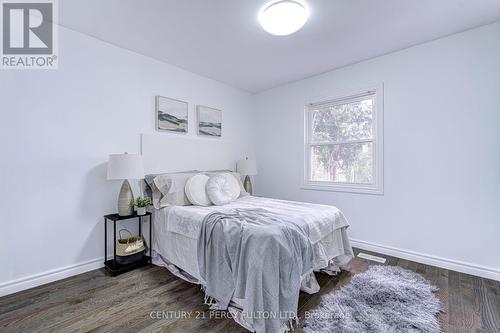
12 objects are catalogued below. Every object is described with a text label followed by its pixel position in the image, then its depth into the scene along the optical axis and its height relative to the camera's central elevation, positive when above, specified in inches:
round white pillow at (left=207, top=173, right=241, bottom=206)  103.3 -10.9
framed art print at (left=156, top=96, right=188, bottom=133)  115.9 +27.7
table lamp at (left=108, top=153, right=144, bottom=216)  89.0 -1.9
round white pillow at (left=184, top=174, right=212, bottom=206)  102.0 -10.9
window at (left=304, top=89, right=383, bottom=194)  116.0 +12.6
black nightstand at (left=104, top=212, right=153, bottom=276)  91.6 -39.8
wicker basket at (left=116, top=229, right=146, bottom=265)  93.0 -34.4
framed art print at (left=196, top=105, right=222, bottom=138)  134.4 +28.1
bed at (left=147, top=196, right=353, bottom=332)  77.9 -26.1
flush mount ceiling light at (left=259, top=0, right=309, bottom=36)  74.4 +50.9
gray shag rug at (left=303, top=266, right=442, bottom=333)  60.8 -42.4
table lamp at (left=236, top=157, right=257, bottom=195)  144.5 -1.3
